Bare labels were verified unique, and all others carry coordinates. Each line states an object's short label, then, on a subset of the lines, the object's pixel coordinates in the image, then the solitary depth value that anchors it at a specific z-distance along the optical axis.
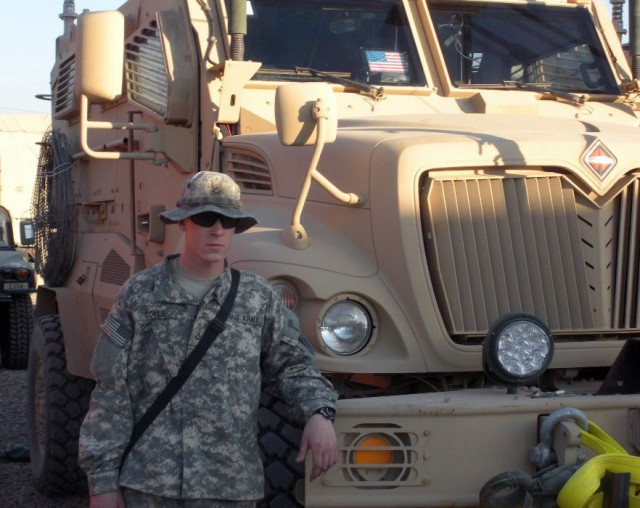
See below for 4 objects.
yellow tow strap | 3.36
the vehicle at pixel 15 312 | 12.42
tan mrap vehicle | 3.71
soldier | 3.31
